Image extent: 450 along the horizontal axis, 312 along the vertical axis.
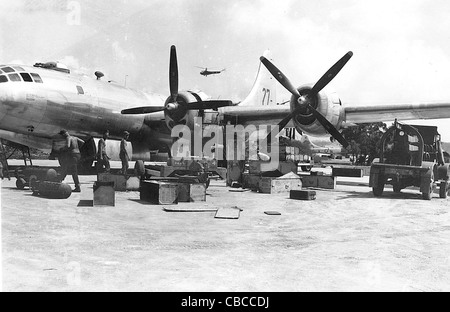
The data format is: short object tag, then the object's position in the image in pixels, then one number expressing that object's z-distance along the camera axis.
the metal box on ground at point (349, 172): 28.03
